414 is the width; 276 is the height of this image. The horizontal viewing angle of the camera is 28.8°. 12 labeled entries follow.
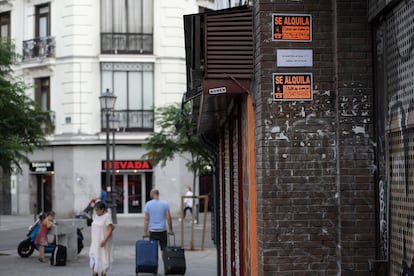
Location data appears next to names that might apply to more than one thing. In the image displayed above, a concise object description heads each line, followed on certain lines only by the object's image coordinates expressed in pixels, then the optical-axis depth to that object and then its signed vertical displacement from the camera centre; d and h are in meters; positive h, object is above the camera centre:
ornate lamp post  29.05 +2.73
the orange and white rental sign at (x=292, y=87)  6.37 +0.71
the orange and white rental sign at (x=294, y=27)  6.40 +1.19
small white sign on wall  6.38 +0.94
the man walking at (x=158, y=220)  16.52 -0.88
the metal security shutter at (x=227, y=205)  10.99 -0.40
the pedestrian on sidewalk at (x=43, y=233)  19.25 -1.34
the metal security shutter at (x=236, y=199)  9.15 -0.27
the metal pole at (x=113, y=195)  32.72 -0.72
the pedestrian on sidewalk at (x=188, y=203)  38.37 -1.28
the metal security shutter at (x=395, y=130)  5.43 +0.33
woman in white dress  13.84 -1.12
